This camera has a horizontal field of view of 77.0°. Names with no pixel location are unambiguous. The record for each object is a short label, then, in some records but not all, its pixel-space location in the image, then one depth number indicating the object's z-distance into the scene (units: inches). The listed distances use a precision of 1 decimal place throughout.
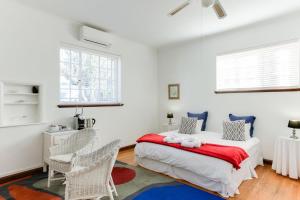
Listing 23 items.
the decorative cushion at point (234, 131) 135.0
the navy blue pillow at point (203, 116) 177.2
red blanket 98.4
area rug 96.6
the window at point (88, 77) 147.2
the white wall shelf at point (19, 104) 115.1
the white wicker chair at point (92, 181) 74.7
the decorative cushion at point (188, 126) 157.6
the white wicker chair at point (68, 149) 101.1
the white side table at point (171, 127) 197.3
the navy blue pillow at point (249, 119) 150.1
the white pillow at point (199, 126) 160.5
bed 97.8
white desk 121.2
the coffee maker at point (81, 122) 141.6
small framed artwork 205.3
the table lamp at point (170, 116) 200.7
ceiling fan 88.3
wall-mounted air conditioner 147.9
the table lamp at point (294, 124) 121.5
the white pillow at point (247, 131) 139.7
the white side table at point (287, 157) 119.1
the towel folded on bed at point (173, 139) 124.4
